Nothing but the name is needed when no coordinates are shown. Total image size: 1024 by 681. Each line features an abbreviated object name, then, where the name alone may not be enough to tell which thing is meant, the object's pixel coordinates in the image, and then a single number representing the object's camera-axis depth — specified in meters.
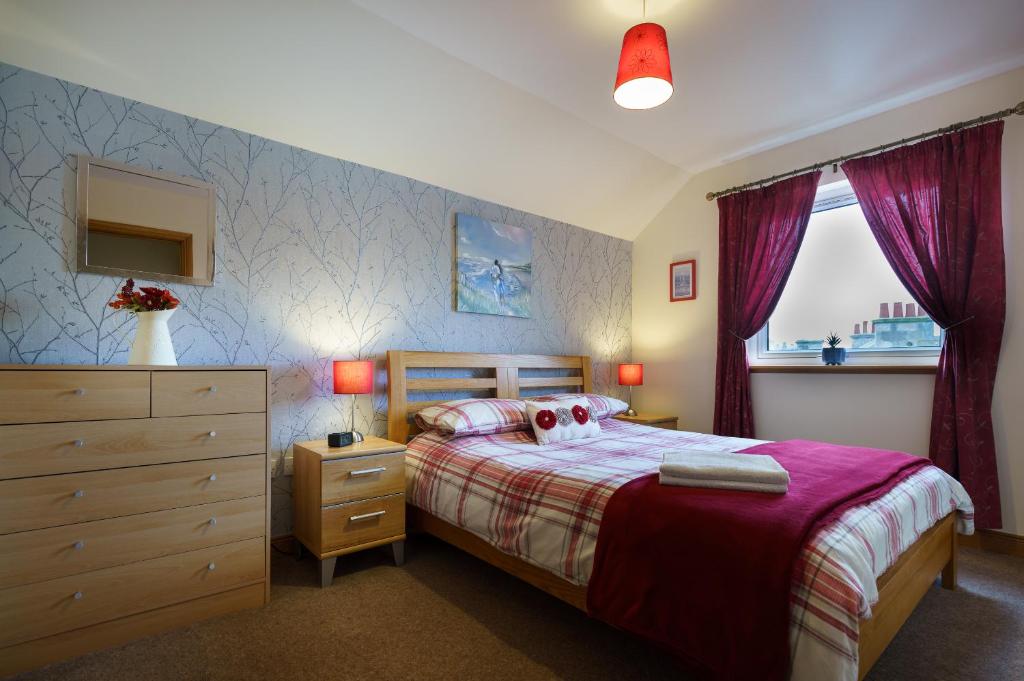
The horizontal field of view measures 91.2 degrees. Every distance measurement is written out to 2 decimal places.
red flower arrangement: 2.06
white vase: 2.07
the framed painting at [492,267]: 3.60
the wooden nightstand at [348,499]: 2.38
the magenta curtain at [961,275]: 2.86
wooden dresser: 1.72
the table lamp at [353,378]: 2.74
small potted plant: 3.52
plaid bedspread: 1.26
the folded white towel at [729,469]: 1.73
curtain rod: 2.84
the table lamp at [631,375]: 4.44
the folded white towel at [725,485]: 1.71
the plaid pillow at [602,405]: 3.50
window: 3.36
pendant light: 1.92
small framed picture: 4.36
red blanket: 1.31
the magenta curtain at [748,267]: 3.72
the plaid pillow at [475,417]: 2.91
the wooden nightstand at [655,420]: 4.04
